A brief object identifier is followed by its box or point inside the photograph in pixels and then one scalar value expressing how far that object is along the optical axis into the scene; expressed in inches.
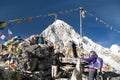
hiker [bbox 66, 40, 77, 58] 580.9
